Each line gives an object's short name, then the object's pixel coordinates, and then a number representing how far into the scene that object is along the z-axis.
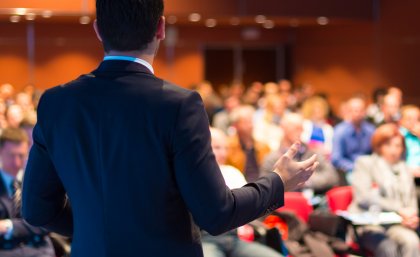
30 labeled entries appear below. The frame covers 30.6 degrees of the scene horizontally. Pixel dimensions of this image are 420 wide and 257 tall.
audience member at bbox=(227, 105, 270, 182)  7.17
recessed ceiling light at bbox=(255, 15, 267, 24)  14.23
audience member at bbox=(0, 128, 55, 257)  4.17
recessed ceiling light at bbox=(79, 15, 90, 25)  14.21
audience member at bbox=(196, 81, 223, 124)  10.57
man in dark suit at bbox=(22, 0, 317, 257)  1.60
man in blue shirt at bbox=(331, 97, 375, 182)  8.62
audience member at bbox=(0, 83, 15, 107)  11.78
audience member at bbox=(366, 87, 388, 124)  10.32
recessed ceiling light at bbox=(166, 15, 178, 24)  14.24
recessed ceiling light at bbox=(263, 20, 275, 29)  15.51
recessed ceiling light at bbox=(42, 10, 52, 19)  13.02
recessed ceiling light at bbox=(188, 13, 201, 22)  13.85
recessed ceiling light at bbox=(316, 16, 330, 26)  14.52
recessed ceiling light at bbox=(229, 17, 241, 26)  14.59
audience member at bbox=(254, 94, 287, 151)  8.95
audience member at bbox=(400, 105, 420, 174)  7.75
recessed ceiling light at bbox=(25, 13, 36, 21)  13.54
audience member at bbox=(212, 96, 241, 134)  9.55
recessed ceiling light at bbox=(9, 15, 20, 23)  14.52
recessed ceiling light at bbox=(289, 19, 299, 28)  14.85
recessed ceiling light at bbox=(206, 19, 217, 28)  15.09
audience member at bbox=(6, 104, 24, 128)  7.90
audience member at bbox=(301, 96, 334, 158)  8.78
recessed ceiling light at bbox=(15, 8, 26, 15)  12.81
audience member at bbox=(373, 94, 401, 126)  9.16
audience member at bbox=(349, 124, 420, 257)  5.66
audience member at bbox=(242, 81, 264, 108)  12.71
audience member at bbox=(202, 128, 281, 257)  4.62
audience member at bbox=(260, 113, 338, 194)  6.81
